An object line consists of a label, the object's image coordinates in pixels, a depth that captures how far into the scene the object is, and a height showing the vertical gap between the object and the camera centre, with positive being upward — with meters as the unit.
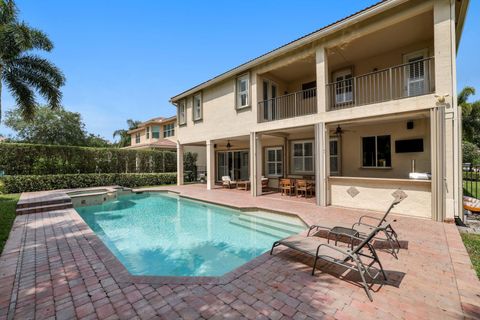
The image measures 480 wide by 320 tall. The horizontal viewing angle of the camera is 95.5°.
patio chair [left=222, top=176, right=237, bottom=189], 16.75 -1.70
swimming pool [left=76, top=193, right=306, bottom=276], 5.75 -2.63
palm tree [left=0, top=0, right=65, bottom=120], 11.97 +6.04
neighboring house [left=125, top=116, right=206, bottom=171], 25.15 +3.88
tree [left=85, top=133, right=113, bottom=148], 35.42 +4.18
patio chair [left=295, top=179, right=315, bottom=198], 11.90 -1.45
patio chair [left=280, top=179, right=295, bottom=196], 12.58 -1.50
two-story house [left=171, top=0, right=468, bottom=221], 7.15 +2.27
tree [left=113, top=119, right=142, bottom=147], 45.84 +6.15
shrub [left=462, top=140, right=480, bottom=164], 24.02 +0.43
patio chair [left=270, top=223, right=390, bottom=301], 3.51 -1.77
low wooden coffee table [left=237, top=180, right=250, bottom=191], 15.62 -1.82
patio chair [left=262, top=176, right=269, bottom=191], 14.27 -1.42
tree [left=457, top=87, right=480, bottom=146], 26.06 +5.05
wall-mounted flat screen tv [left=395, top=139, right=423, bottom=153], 9.92 +0.62
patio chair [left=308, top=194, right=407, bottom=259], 4.81 -2.05
